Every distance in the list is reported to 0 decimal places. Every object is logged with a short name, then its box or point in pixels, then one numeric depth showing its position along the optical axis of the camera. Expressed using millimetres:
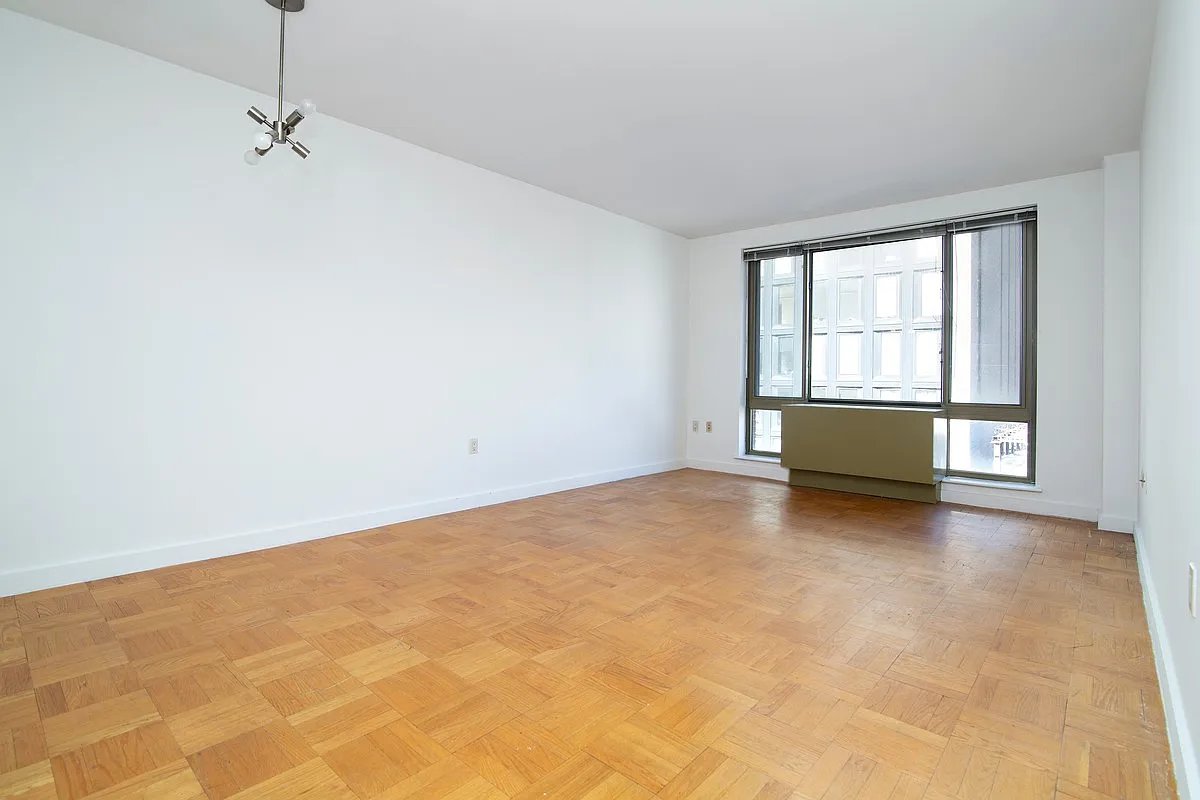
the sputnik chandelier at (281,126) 2586
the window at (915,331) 4816
